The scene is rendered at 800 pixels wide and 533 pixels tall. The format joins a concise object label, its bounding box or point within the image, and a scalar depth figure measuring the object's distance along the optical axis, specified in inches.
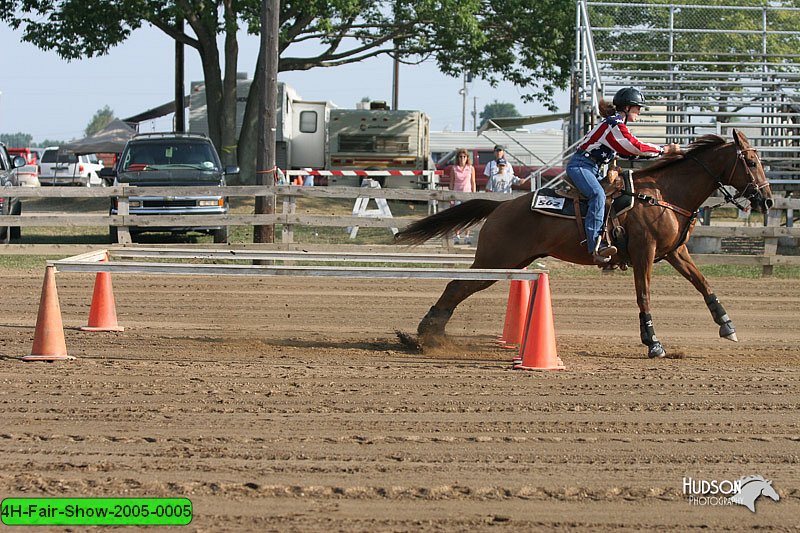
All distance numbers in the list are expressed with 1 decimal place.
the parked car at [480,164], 1512.3
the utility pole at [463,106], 3531.0
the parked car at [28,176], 1535.4
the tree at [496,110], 7549.2
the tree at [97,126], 7493.1
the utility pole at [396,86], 1833.9
